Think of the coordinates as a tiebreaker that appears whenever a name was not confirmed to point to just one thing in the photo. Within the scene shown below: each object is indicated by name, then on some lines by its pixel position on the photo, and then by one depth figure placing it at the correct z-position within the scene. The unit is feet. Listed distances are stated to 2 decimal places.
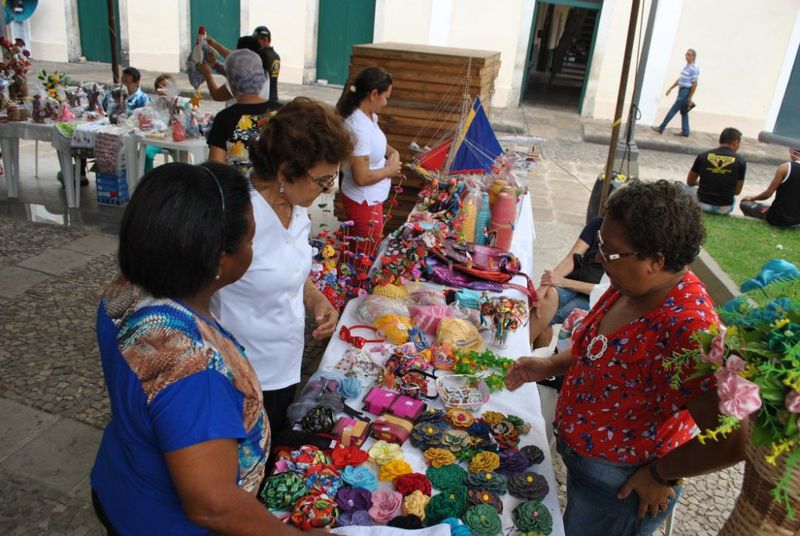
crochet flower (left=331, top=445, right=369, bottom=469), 6.02
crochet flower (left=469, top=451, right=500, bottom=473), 6.10
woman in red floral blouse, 5.16
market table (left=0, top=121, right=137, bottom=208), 19.45
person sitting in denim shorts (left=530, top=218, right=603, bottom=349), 11.55
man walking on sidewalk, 41.19
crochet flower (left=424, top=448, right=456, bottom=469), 6.14
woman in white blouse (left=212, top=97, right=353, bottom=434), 6.35
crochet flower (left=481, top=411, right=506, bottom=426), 6.90
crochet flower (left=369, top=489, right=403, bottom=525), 5.40
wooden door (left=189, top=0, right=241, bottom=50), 48.06
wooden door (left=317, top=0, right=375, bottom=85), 46.93
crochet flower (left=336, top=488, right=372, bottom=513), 5.48
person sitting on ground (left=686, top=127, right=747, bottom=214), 23.59
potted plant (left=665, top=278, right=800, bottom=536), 3.73
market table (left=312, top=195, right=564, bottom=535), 5.85
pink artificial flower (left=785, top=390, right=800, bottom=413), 3.60
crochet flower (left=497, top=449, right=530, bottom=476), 6.15
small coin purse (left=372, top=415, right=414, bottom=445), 6.42
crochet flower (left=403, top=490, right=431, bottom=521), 5.48
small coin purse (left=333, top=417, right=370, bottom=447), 6.31
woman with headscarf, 12.56
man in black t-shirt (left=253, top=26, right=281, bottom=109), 23.31
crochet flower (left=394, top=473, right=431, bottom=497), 5.71
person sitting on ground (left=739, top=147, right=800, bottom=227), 23.02
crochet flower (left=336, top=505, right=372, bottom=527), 5.32
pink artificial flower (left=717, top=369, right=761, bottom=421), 3.70
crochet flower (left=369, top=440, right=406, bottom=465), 6.11
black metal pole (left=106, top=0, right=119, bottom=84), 23.43
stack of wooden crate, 15.57
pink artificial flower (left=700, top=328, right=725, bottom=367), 4.20
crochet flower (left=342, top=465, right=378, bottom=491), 5.76
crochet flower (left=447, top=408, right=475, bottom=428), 6.73
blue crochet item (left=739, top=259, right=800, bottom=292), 5.49
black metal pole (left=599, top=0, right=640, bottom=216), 14.17
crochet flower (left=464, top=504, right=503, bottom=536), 5.32
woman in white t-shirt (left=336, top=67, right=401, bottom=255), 12.29
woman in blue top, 3.53
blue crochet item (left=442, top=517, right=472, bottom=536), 5.24
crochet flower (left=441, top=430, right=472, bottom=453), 6.36
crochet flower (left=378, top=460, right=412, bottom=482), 5.93
